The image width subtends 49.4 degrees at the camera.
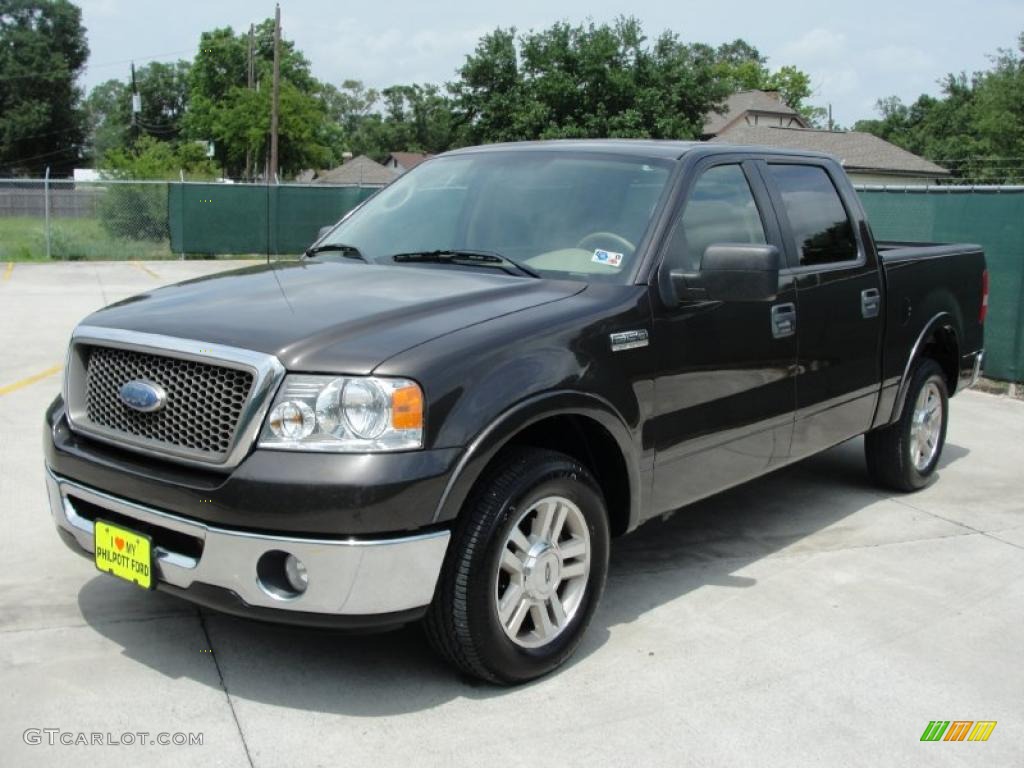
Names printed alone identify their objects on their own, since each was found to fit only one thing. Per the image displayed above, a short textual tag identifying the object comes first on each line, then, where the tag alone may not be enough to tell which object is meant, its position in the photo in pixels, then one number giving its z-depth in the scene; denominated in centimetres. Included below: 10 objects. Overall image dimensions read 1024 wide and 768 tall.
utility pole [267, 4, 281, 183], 4019
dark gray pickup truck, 334
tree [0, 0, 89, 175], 8031
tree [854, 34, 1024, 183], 5062
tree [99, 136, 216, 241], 2533
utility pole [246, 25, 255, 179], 5291
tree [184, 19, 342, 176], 5000
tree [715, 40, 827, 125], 9181
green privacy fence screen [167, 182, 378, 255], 2553
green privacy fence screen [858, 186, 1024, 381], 984
